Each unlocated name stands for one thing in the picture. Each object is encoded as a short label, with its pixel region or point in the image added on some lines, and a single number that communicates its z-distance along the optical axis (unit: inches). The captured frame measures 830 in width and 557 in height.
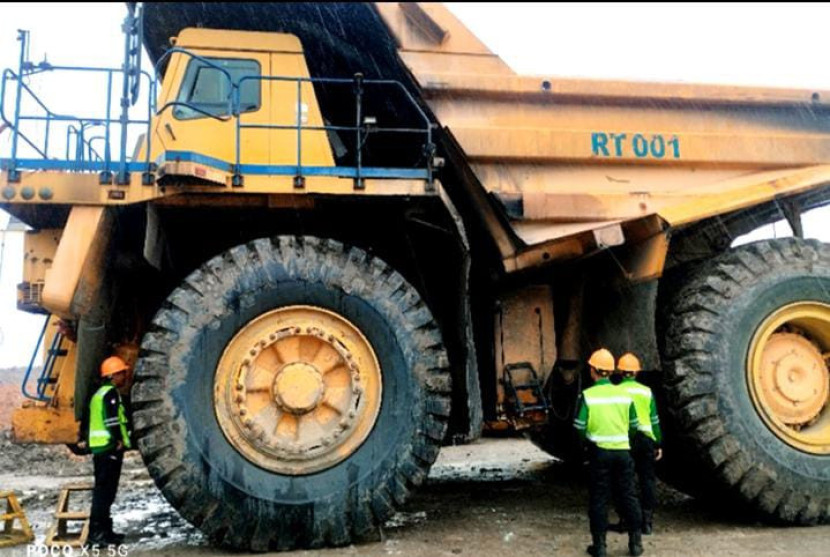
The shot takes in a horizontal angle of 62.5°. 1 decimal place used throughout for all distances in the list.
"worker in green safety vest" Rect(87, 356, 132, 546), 175.0
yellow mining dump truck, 163.3
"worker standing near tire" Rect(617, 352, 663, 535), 186.4
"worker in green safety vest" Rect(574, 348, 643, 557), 167.2
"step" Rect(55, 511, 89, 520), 181.6
